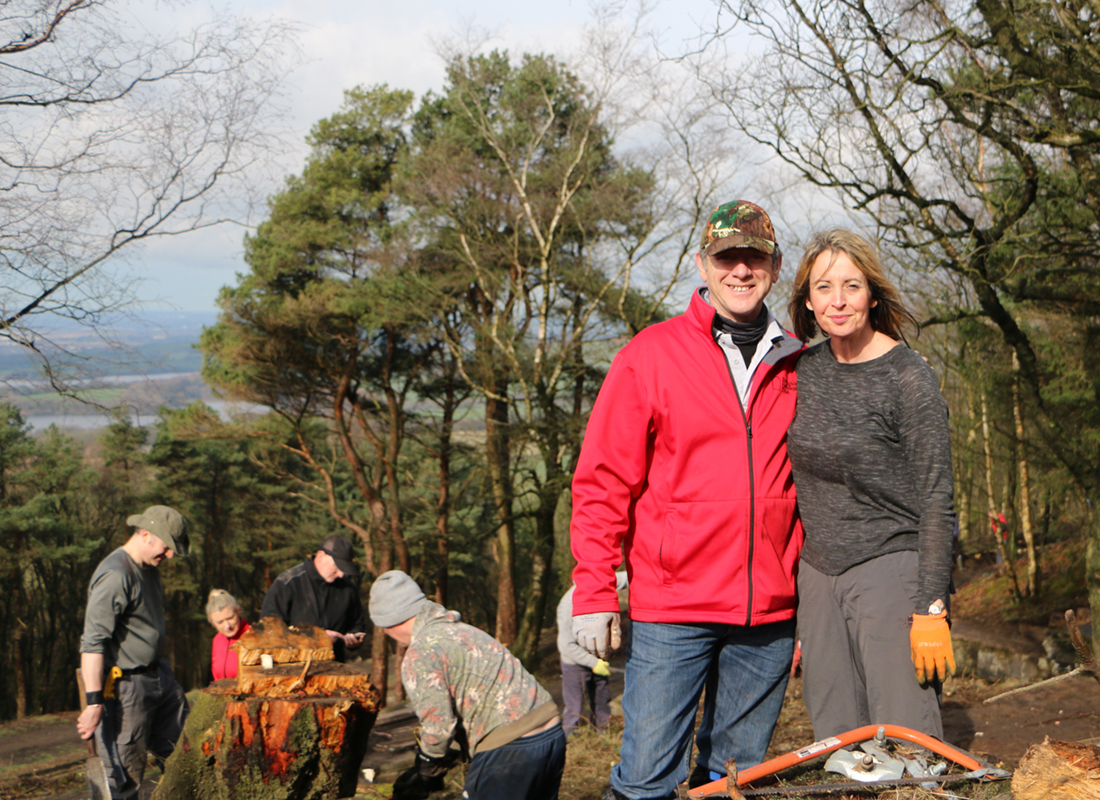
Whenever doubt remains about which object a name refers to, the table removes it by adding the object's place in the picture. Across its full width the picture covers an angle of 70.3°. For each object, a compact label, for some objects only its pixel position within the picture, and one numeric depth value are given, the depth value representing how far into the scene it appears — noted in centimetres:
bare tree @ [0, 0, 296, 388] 505
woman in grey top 205
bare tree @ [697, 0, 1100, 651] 546
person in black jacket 505
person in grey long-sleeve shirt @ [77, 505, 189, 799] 427
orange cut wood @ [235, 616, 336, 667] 414
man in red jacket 216
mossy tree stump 386
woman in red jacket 526
